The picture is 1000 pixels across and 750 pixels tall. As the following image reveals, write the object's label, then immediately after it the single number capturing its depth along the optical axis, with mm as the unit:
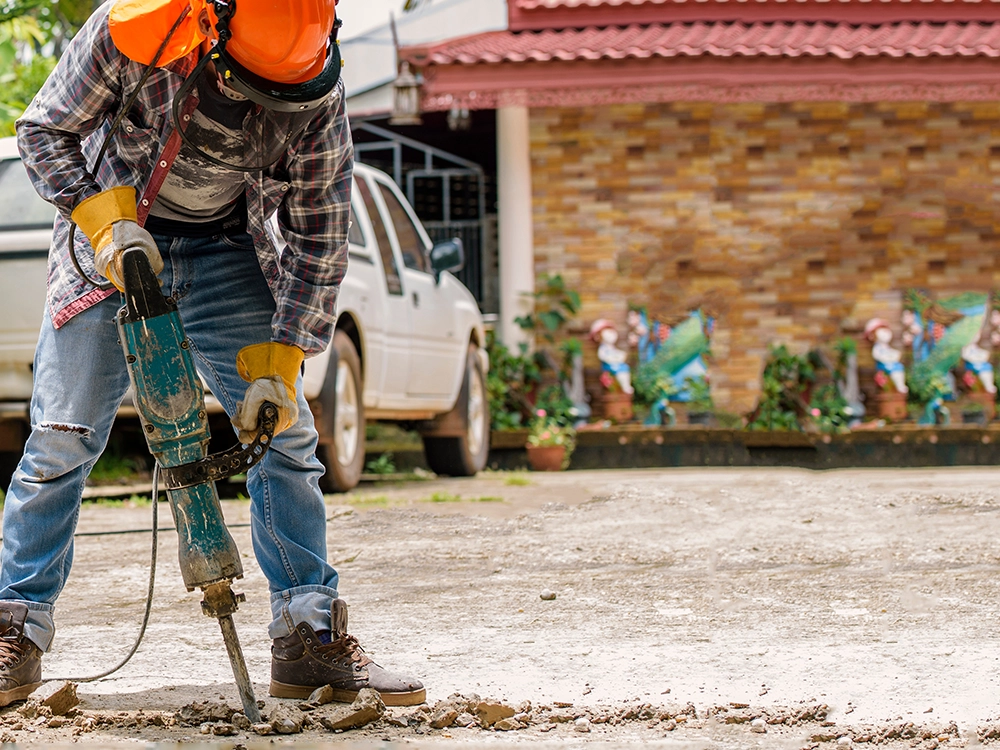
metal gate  12812
